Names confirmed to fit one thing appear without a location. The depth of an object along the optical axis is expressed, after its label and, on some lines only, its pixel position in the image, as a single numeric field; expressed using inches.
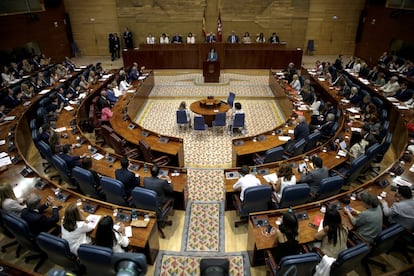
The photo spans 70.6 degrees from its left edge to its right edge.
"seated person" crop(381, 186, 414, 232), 201.2
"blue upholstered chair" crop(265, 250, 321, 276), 160.7
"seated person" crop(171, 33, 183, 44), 809.5
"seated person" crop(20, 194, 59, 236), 198.7
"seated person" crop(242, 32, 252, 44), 807.8
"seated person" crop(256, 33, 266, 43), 808.9
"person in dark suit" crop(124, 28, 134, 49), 830.5
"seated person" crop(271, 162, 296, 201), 234.8
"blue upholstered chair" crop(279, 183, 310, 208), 227.0
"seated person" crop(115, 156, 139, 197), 244.2
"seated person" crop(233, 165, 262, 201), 240.8
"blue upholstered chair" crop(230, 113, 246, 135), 411.4
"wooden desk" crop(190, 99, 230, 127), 444.5
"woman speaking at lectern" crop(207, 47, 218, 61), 659.6
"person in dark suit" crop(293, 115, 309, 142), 329.4
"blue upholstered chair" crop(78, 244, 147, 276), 163.2
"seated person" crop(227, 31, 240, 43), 800.9
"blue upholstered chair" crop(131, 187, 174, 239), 225.6
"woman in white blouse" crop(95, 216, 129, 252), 173.0
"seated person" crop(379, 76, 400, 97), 448.8
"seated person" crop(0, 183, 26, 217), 211.3
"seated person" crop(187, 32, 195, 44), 810.2
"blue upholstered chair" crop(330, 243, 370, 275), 164.7
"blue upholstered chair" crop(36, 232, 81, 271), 176.1
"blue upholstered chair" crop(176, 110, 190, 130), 423.5
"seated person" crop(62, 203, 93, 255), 182.4
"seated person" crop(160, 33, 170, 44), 809.5
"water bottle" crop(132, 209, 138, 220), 216.1
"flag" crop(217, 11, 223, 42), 711.0
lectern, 638.5
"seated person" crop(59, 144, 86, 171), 281.9
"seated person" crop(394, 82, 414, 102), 426.6
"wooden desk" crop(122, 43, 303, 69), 718.5
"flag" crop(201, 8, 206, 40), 752.2
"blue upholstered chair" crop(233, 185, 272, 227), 226.1
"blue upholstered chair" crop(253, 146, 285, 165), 296.0
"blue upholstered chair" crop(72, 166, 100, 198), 248.7
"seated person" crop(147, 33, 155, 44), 817.5
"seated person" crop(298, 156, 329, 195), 245.8
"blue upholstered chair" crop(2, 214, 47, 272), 193.3
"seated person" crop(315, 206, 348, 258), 174.3
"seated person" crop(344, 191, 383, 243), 191.2
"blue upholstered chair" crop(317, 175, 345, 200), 237.3
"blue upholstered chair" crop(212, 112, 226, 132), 418.3
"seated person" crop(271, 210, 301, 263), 168.8
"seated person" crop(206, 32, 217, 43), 791.2
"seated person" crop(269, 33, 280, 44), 798.5
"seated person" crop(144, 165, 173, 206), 237.8
